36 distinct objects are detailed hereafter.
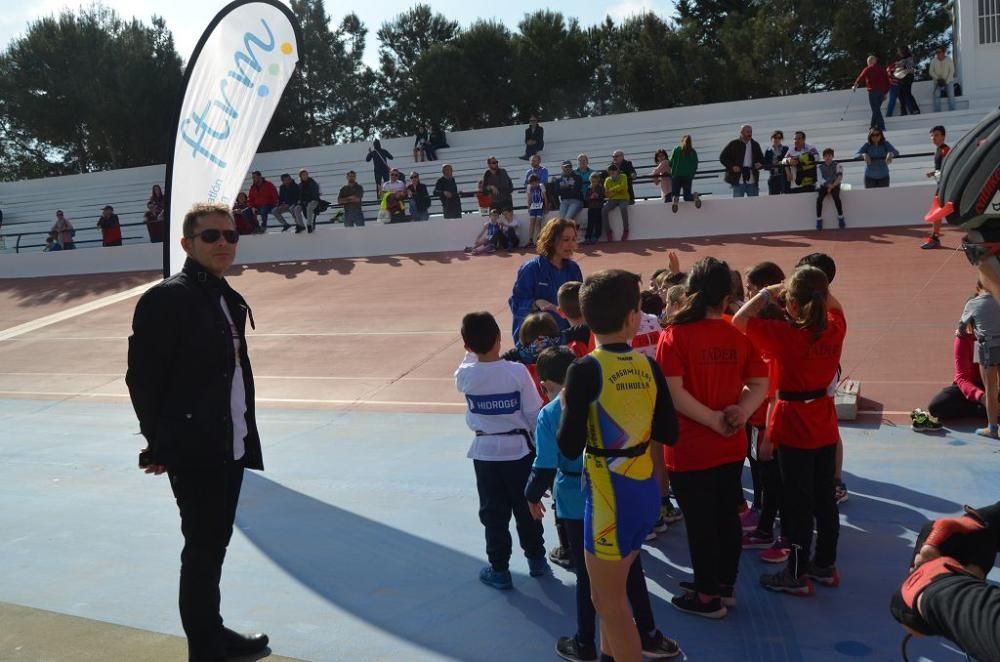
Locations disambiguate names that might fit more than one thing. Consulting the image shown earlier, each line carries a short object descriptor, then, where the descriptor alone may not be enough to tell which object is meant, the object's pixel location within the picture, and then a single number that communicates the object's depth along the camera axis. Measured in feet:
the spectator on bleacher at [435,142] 90.58
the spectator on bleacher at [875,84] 67.72
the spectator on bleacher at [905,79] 69.56
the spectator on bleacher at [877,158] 51.34
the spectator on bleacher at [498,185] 59.21
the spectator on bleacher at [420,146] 90.33
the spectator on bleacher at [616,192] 54.90
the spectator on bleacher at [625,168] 55.21
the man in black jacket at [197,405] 12.27
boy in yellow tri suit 10.99
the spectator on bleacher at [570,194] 55.52
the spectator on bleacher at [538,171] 59.49
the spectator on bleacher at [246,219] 67.97
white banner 23.15
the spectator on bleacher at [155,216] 71.77
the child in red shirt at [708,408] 12.98
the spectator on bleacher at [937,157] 42.98
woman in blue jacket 19.49
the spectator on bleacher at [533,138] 81.00
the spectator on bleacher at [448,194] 63.33
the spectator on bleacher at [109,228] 74.49
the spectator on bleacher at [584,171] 56.49
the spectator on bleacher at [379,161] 79.46
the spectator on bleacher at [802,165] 52.37
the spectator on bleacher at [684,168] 55.42
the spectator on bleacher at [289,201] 66.18
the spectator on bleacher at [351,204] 65.36
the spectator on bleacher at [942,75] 71.51
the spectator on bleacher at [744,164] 55.11
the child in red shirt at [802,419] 13.93
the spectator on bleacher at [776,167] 53.98
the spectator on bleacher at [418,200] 65.31
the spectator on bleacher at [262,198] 69.21
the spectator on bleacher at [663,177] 57.41
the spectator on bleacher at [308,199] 65.21
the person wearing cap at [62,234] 77.51
